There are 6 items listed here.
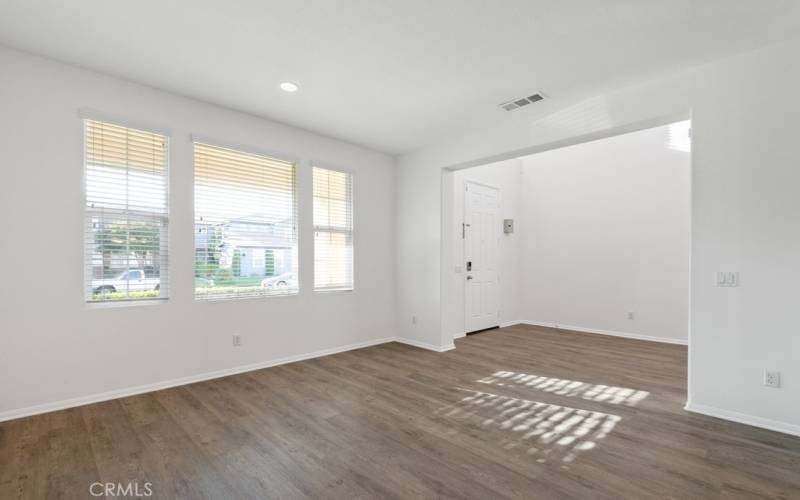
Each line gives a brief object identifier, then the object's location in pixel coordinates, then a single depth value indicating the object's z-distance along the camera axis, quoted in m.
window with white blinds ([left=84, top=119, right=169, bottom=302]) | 3.26
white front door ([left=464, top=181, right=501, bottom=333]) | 6.15
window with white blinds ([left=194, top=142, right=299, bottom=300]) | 3.90
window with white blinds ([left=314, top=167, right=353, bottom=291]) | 4.91
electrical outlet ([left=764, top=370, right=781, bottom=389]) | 2.71
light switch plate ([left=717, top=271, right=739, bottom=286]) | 2.90
